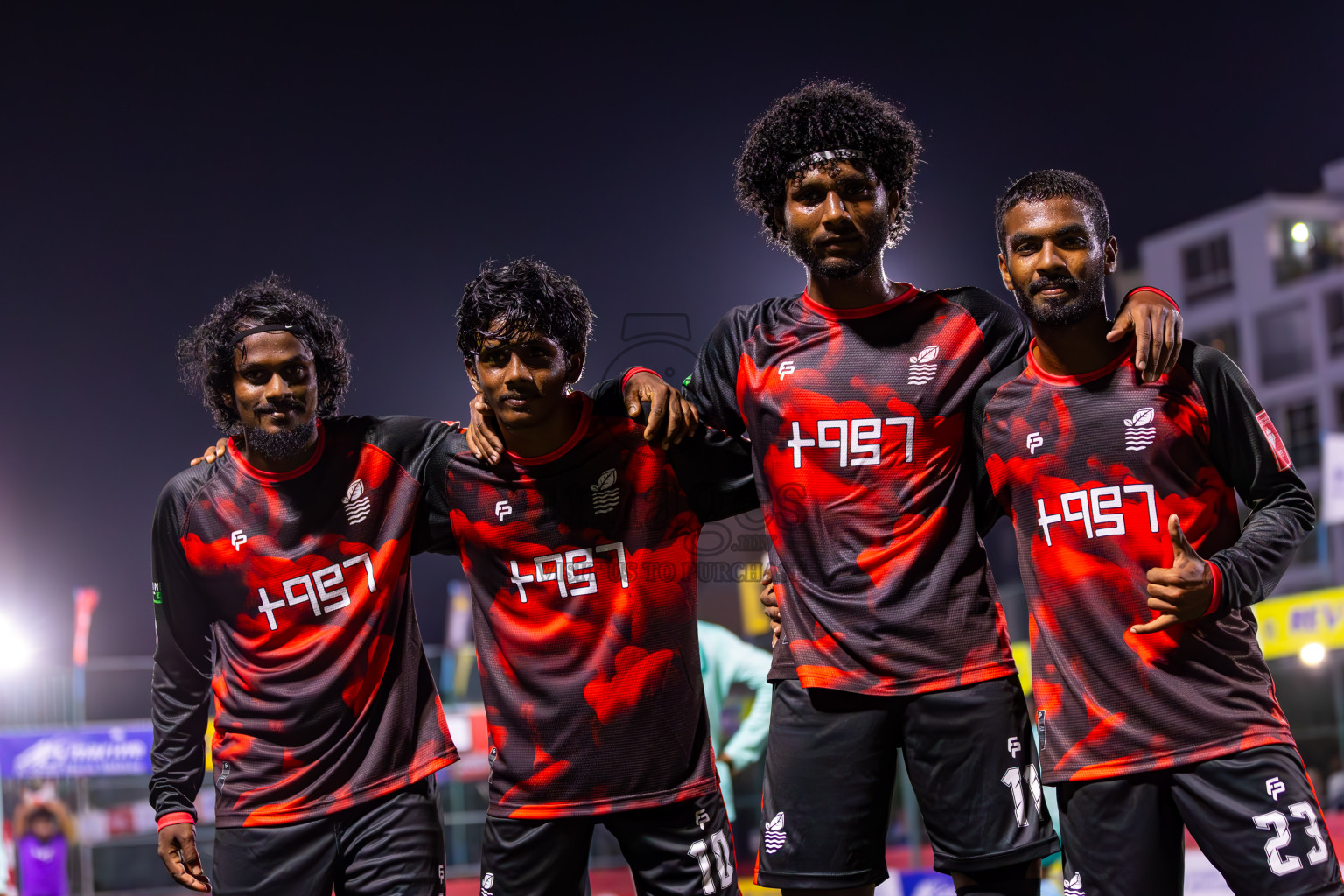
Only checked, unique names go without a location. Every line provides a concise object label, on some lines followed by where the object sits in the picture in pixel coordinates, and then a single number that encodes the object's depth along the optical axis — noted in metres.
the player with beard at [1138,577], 2.54
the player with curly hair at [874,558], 2.67
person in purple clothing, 12.70
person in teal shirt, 5.97
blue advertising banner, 13.40
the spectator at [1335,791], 12.84
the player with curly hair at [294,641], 2.98
